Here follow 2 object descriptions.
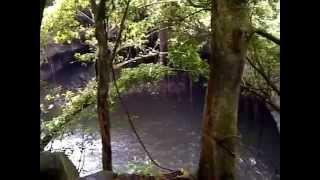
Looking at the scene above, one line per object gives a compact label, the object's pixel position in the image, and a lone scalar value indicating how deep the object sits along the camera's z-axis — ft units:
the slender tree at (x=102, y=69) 14.78
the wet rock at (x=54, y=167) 6.46
